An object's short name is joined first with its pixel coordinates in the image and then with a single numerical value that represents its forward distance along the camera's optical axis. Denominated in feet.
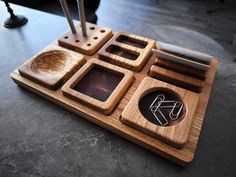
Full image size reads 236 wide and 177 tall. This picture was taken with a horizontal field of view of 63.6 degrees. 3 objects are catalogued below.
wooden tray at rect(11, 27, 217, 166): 1.43
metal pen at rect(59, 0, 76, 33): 2.14
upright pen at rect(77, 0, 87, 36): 2.10
